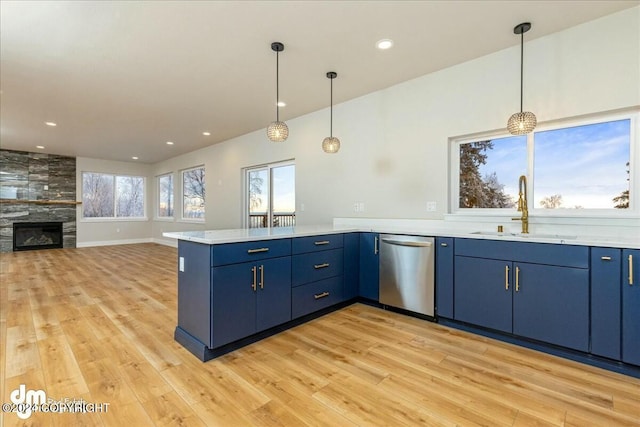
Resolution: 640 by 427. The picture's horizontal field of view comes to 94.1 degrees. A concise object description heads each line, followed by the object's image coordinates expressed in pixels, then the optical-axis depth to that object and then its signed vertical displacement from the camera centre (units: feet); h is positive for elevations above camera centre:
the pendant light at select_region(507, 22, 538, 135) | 7.96 +2.45
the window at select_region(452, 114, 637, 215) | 8.27 +1.43
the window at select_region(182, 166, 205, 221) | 25.75 +1.61
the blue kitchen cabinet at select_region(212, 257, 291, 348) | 7.29 -2.30
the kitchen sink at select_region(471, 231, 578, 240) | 7.91 -0.64
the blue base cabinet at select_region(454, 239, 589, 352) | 7.11 -2.02
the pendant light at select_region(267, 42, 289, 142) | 9.80 +2.66
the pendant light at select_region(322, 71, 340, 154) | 11.14 +2.54
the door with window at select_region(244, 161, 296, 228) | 17.90 +1.05
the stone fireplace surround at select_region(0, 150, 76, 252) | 25.22 +1.99
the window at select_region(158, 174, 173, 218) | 29.99 +1.60
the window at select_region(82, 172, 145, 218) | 29.09 +1.57
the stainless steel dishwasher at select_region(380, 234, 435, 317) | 9.54 -2.02
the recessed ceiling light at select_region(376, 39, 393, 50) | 9.17 +5.27
